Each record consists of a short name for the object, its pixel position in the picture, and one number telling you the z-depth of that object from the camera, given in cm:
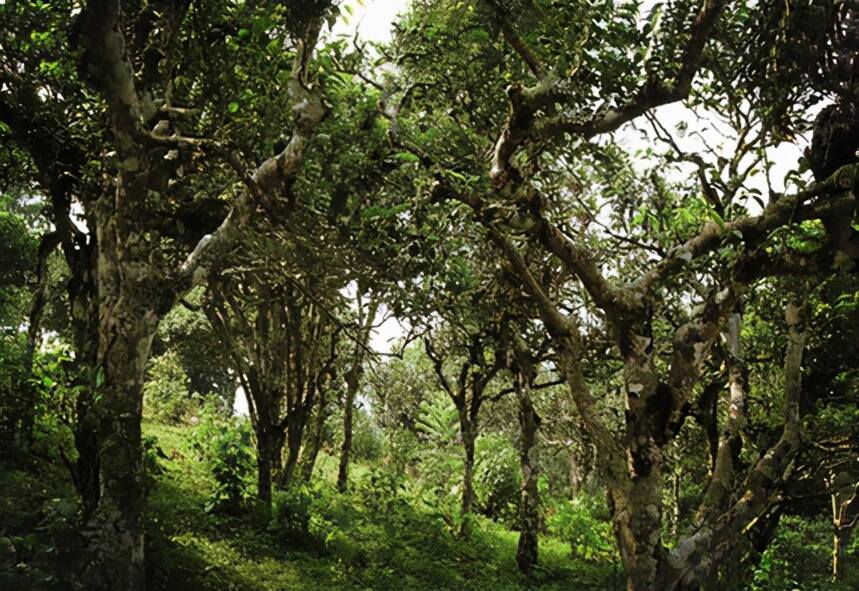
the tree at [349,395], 1558
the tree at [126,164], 592
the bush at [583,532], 1586
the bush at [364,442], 2428
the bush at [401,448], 1856
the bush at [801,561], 1022
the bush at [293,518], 1094
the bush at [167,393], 2059
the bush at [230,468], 1091
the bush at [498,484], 1945
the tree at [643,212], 625
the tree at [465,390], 1453
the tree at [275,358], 1125
